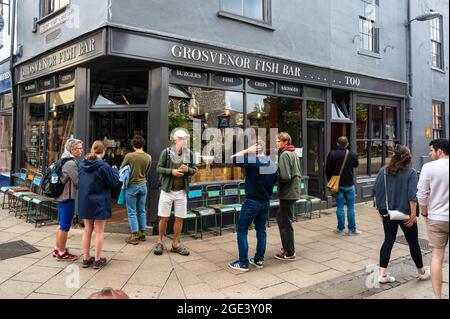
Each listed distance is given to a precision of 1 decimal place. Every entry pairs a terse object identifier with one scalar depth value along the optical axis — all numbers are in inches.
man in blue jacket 201.6
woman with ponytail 201.6
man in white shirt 153.9
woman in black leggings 183.8
